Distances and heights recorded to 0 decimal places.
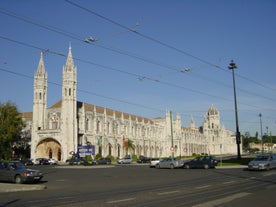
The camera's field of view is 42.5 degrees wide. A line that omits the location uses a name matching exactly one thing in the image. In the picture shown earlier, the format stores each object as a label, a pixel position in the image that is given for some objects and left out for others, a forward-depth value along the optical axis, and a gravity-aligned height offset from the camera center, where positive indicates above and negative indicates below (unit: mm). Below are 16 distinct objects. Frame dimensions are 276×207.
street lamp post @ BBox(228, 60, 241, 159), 42119 +6424
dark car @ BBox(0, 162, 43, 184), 21891 -1114
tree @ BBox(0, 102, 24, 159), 67562 +5462
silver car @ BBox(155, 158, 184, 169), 41906 -1255
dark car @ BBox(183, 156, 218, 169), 38594 -1225
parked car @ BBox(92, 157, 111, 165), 60188 -1320
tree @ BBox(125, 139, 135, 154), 90125 +2344
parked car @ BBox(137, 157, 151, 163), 68938 -1349
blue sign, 54188 +562
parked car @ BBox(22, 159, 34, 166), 60262 -1122
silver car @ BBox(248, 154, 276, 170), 30969 -1078
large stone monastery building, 74812 +6561
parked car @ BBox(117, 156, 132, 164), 66188 -1400
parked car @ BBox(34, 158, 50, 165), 63931 -1067
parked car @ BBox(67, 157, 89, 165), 57428 -1080
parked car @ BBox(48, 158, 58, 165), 63669 -1262
